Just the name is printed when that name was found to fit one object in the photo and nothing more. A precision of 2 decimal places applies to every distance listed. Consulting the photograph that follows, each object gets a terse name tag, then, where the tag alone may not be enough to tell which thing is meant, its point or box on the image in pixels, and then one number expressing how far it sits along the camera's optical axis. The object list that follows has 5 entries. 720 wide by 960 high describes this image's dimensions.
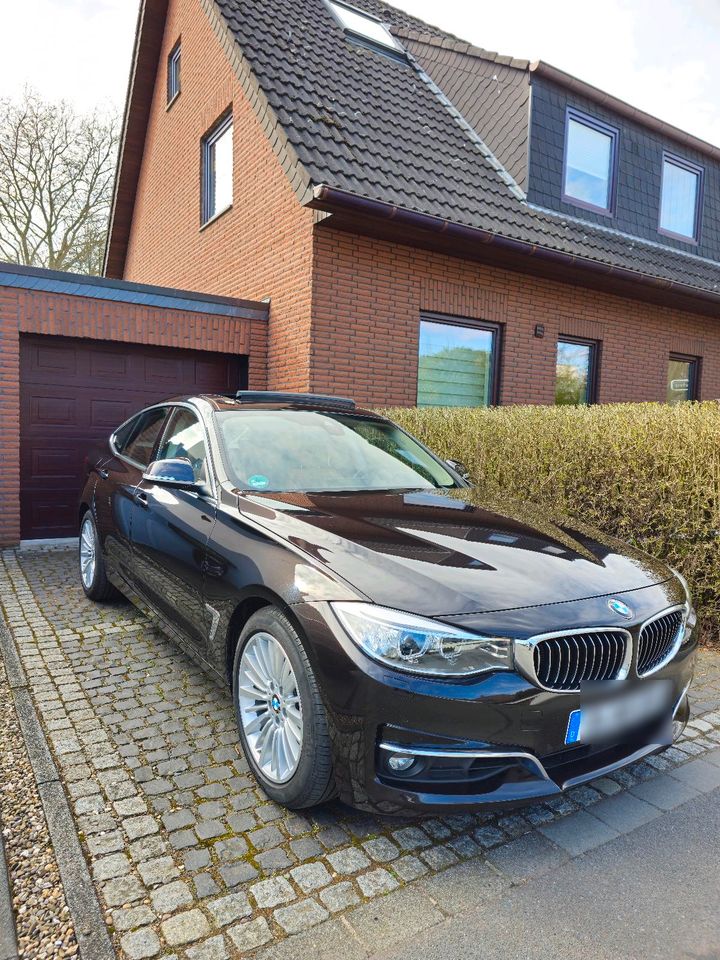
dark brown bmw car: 2.07
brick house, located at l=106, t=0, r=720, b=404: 7.92
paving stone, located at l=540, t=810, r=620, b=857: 2.35
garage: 7.08
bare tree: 18.41
